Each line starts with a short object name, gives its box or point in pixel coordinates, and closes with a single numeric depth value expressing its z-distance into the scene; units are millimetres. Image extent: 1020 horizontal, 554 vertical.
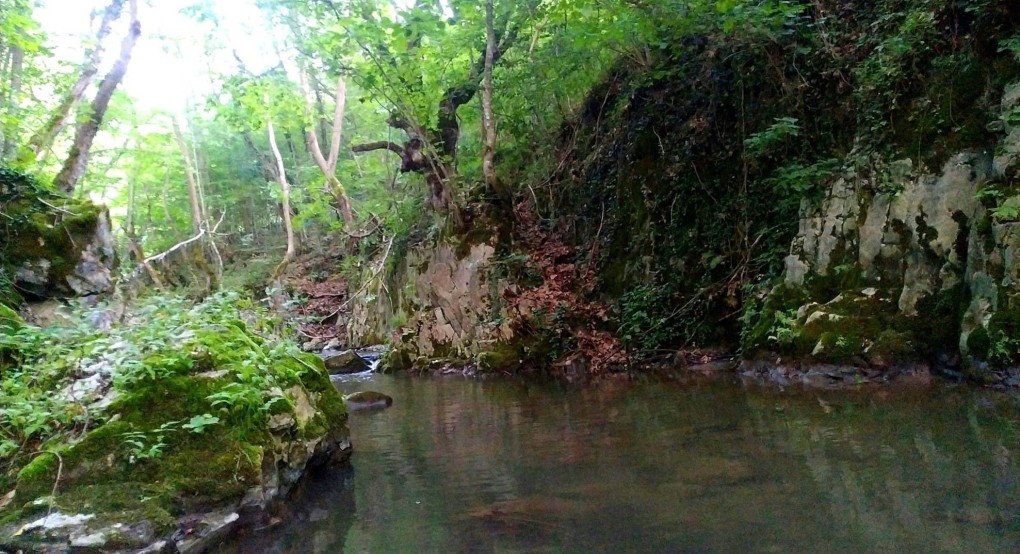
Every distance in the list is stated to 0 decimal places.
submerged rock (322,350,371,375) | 13992
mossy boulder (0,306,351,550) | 3527
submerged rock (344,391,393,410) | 8756
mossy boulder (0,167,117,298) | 8008
